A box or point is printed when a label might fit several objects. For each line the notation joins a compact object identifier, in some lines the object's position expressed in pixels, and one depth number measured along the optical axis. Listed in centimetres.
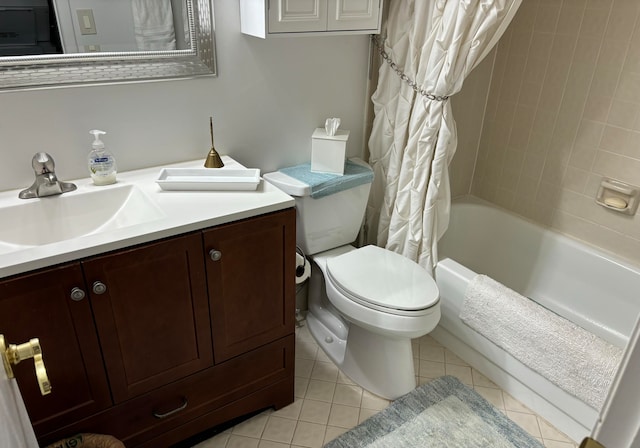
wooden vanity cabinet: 123
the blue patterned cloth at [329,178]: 184
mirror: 134
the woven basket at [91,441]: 134
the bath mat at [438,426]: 173
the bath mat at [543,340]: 160
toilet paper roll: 193
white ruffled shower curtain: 167
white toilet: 174
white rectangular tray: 152
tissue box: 187
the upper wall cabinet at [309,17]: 153
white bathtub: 183
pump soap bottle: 149
